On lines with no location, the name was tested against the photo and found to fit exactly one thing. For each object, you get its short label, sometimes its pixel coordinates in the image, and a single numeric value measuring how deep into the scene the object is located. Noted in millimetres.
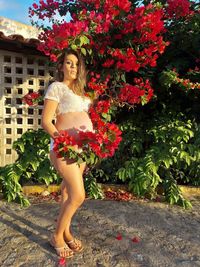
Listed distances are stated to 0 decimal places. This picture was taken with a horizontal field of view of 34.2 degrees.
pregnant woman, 2648
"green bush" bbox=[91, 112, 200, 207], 4363
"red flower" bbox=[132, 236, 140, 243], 3262
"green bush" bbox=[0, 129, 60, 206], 4336
